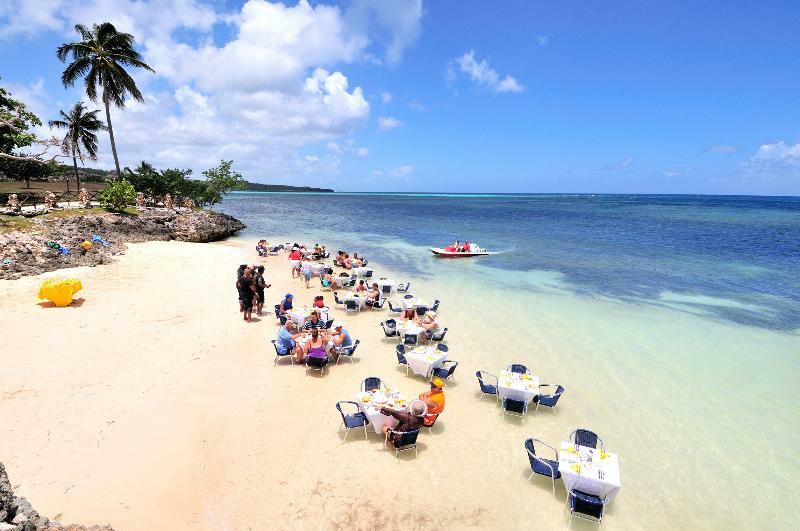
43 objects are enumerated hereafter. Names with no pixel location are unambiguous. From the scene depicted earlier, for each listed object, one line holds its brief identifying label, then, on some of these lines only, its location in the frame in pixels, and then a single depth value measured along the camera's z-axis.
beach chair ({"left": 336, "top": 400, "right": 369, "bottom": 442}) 7.54
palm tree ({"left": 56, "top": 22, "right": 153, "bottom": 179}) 30.80
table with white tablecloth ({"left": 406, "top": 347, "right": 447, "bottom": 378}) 9.91
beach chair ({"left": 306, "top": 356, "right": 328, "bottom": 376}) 9.88
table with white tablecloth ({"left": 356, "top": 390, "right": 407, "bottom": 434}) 7.52
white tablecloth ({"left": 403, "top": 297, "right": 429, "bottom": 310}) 14.25
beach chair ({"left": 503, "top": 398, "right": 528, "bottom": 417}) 8.55
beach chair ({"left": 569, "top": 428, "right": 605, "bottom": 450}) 7.04
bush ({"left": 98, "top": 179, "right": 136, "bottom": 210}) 28.48
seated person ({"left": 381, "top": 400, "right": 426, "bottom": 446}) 7.20
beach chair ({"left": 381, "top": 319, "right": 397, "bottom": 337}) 12.34
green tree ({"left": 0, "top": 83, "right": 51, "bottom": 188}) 20.62
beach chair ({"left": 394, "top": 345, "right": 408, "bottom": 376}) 10.32
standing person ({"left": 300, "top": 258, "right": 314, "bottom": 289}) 18.45
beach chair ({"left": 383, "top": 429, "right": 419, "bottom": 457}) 7.05
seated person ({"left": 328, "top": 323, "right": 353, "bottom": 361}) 10.59
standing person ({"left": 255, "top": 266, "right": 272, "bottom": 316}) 13.74
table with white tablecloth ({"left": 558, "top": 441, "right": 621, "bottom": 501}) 5.96
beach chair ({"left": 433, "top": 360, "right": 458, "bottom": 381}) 9.58
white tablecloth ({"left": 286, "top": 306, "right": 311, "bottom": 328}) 12.69
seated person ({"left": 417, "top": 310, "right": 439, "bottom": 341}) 12.24
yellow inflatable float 12.63
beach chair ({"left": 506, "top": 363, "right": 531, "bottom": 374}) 9.40
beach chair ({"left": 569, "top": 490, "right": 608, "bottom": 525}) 5.84
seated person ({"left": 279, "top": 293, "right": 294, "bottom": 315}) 13.18
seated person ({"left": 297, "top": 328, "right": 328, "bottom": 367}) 9.84
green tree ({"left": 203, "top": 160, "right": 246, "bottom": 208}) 46.47
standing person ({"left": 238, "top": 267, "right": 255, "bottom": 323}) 12.95
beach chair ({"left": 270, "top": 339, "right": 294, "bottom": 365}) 10.41
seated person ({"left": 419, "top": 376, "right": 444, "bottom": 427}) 7.95
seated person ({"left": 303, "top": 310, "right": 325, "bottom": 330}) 11.66
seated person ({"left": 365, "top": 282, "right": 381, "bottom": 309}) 15.36
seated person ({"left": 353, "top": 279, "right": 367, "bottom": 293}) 15.62
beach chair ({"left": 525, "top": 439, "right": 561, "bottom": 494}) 6.51
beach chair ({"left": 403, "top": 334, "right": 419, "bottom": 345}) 11.83
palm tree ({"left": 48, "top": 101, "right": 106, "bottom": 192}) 38.35
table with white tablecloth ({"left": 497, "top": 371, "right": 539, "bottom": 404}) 8.48
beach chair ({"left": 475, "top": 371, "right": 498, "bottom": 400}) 9.17
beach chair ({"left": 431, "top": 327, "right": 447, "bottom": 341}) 12.28
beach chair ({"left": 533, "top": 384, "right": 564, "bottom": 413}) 8.78
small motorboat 28.13
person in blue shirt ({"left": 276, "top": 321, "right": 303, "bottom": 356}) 10.45
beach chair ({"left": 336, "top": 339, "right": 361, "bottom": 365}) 10.63
